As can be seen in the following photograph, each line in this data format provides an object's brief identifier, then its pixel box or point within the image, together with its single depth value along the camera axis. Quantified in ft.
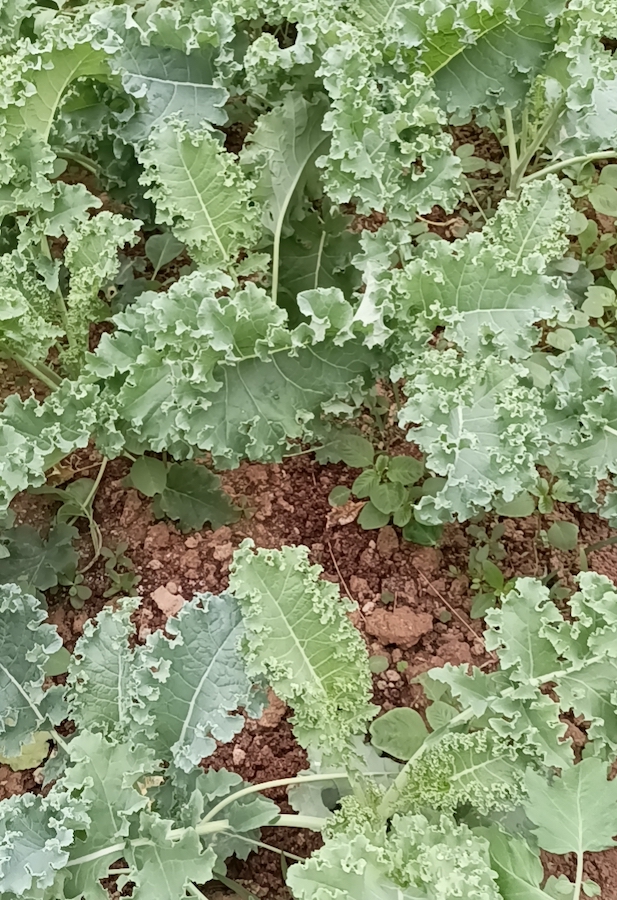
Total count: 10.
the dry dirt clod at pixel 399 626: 7.08
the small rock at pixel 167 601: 7.29
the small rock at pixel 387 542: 7.48
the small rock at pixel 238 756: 6.65
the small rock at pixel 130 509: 7.70
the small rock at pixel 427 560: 7.41
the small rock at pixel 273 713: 6.78
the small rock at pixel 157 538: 7.59
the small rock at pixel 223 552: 7.49
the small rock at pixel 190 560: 7.49
